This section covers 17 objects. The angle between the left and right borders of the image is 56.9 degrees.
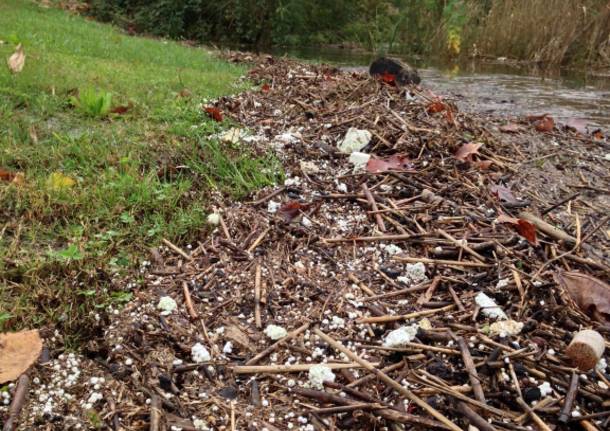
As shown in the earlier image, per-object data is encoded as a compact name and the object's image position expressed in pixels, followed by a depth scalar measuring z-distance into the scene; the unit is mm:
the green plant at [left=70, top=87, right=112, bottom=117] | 3172
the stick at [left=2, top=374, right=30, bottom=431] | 1422
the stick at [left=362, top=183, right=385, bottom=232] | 2209
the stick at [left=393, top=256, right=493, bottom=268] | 1971
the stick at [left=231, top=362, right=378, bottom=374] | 1591
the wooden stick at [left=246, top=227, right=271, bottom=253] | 2100
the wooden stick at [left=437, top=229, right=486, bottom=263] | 2006
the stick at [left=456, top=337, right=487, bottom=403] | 1494
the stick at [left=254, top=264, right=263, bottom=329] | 1777
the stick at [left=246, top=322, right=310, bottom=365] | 1634
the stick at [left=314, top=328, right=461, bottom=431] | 1426
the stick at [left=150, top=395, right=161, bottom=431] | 1423
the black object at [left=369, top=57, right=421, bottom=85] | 4160
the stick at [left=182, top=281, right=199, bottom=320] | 1795
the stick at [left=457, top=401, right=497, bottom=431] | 1406
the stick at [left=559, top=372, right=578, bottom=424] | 1438
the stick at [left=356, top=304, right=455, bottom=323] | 1757
